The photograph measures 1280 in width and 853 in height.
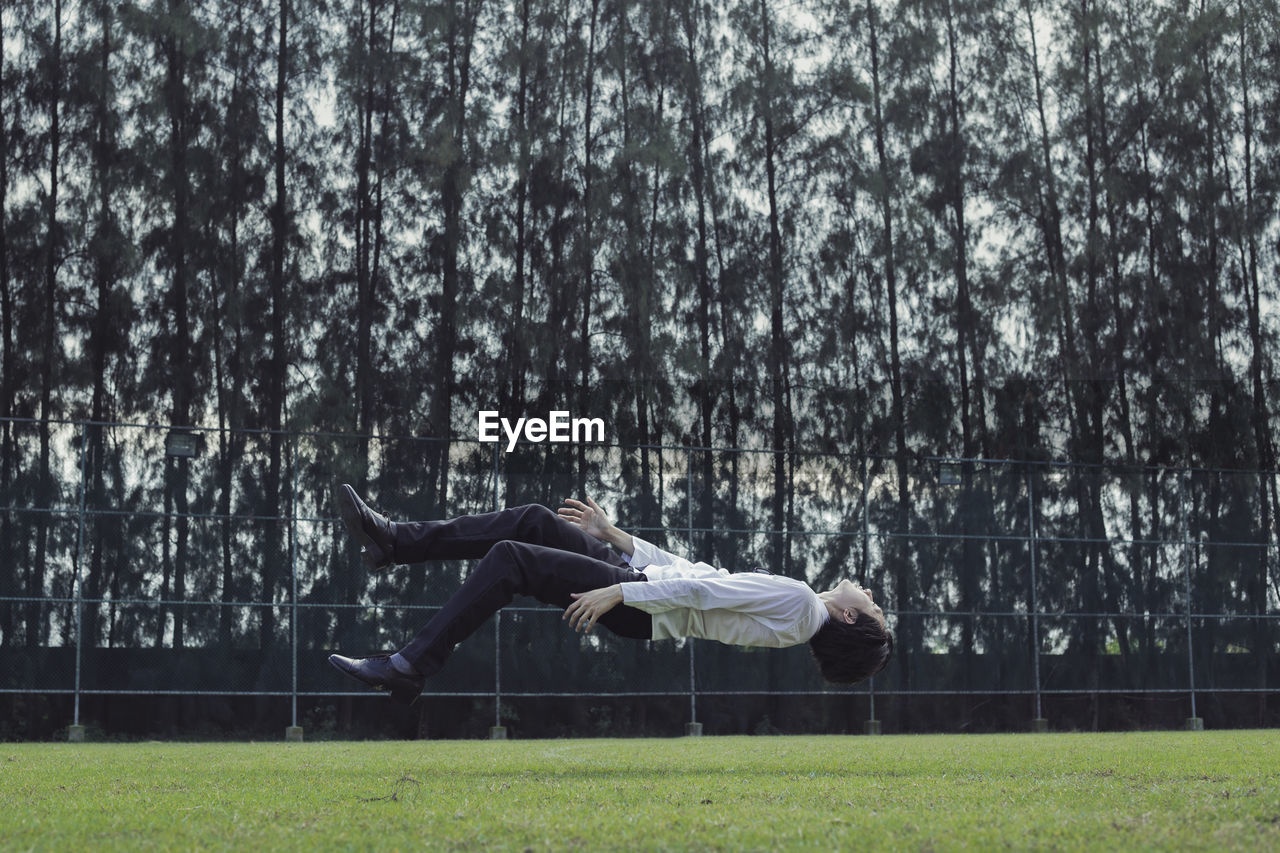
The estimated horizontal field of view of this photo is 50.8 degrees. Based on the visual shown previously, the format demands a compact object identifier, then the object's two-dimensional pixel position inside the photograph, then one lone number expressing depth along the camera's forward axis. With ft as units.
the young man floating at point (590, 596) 12.41
